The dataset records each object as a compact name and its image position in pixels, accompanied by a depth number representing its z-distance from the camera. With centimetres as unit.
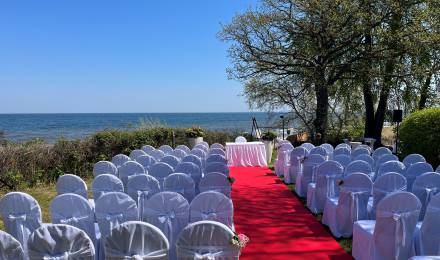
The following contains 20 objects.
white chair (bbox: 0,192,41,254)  445
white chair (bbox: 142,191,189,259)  435
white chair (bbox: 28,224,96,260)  315
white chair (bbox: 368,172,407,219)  543
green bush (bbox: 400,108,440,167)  1027
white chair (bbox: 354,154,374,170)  775
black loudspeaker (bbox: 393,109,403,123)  1211
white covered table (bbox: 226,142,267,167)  1302
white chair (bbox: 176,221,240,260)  320
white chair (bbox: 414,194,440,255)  425
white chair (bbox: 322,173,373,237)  573
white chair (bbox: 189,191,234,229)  426
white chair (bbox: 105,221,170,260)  317
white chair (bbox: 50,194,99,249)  431
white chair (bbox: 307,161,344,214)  685
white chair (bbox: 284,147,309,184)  929
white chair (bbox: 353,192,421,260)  427
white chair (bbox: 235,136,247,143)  1448
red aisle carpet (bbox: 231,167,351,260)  506
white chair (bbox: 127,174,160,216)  566
